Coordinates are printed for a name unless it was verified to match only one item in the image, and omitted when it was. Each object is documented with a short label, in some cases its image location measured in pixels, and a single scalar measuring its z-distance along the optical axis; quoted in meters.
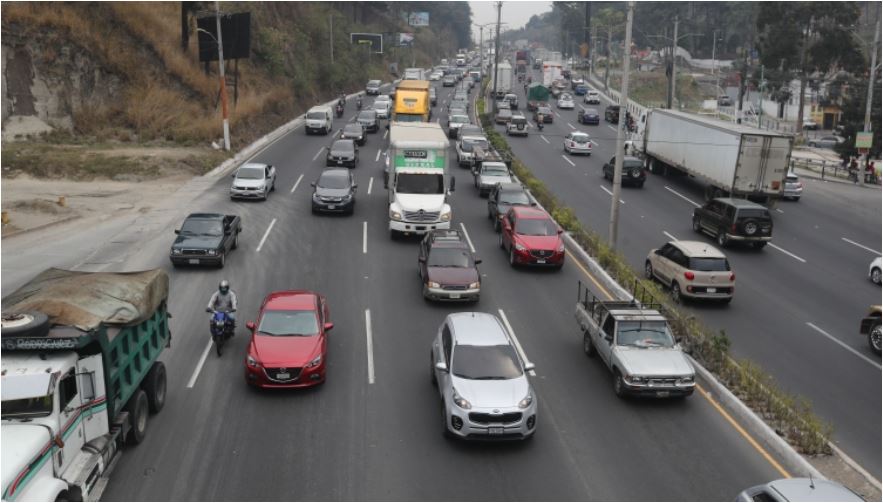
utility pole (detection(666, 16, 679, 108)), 63.97
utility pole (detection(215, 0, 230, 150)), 45.34
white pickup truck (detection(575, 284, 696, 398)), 15.88
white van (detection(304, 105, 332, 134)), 57.12
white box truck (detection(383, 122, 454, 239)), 28.59
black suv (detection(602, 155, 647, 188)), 42.47
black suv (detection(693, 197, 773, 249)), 30.00
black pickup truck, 24.56
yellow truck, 48.94
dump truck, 10.34
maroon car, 21.73
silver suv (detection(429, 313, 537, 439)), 13.80
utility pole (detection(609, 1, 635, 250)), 25.70
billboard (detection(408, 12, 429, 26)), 171.75
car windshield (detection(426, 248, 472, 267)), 22.70
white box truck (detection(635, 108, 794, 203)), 34.72
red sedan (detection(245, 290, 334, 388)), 15.79
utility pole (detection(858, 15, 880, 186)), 44.81
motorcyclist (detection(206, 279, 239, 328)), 18.14
